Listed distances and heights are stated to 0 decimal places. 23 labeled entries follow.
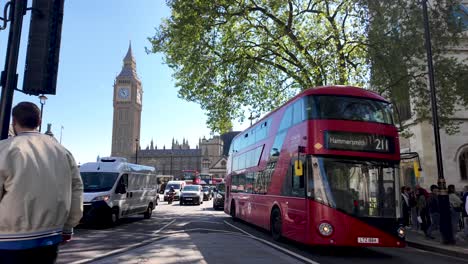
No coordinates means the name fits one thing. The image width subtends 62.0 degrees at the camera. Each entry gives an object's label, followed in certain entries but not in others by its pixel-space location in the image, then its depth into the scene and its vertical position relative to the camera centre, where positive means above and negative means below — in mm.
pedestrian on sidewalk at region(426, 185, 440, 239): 13528 -681
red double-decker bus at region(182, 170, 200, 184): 71056 +2173
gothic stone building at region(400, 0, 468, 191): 23766 +2439
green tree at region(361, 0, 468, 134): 17641 +6526
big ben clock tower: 135375 +25855
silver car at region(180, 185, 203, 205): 34000 -806
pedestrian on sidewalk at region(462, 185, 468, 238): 12383 -713
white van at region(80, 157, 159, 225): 13773 -157
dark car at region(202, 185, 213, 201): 49294 -897
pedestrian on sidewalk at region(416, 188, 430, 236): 13352 -785
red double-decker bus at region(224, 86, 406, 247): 8836 +420
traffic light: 4000 +1427
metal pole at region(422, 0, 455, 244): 11578 -216
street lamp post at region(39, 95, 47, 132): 21705 +4759
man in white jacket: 2543 -56
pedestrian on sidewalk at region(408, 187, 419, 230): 16078 -848
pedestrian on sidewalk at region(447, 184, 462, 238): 13742 -459
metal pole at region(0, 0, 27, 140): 3872 +1251
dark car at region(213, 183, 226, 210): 29188 -914
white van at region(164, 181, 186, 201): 43906 +52
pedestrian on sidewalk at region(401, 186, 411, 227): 14830 -511
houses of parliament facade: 135375 +24691
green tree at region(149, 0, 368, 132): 21438 +8183
